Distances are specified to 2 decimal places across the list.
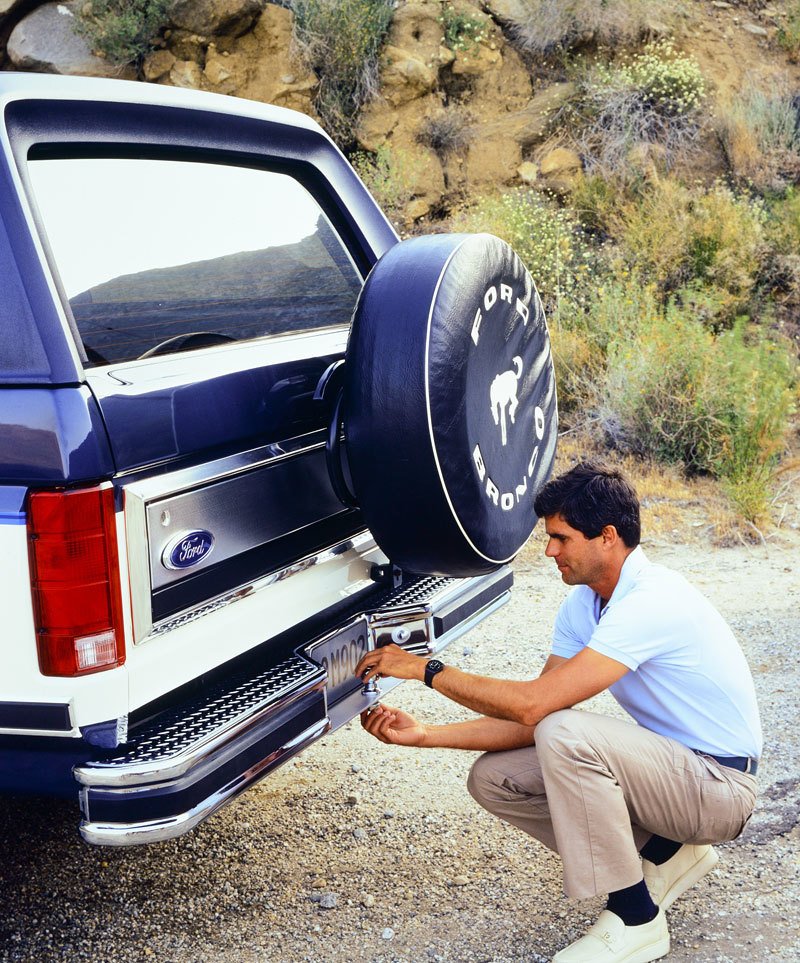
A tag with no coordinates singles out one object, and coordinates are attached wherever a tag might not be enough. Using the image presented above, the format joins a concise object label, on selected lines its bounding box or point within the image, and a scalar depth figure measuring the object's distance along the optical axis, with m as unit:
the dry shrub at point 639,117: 10.55
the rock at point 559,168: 10.73
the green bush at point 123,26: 10.70
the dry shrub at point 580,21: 11.48
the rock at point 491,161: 11.06
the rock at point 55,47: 11.04
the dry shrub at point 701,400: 6.11
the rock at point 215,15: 10.89
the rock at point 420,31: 11.45
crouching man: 2.39
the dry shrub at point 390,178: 10.44
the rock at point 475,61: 11.54
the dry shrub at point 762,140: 10.14
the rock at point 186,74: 10.95
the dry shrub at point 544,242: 8.57
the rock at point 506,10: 11.77
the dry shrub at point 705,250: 8.27
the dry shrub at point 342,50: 10.93
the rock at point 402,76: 11.16
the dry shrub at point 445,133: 11.12
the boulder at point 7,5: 11.27
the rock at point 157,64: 10.98
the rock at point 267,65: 11.05
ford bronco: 2.01
